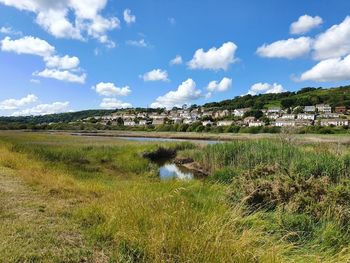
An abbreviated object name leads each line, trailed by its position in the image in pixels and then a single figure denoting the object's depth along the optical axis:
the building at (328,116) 112.94
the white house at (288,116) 116.80
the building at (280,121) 106.32
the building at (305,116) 119.02
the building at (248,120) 116.06
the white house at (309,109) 130.25
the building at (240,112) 143.77
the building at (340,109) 124.39
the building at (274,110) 135.62
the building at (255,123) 110.12
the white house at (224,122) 119.71
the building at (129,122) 152.38
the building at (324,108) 128.25
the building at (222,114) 152.38
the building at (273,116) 120.19
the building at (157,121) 148.55
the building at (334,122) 98.44
